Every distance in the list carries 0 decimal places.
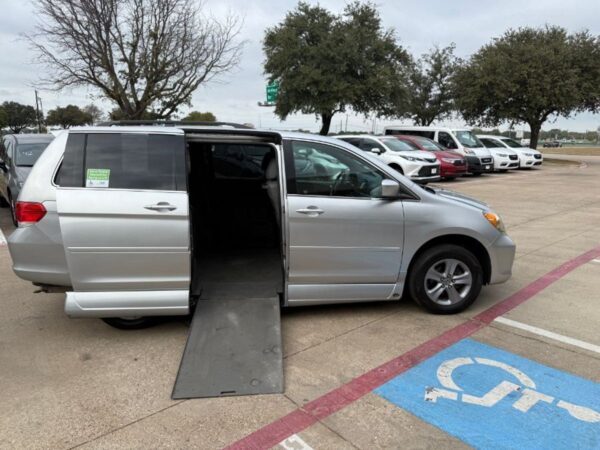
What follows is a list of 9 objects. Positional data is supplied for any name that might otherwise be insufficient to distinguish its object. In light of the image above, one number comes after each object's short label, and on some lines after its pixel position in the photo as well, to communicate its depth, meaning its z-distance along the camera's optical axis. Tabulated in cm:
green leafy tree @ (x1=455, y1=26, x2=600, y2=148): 2575
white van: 1894
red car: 1675
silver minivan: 356
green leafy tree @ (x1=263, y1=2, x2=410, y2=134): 2584
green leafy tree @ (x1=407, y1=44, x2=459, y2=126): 3494
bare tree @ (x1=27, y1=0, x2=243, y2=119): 1543
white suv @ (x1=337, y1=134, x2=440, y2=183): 1483
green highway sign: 2750
